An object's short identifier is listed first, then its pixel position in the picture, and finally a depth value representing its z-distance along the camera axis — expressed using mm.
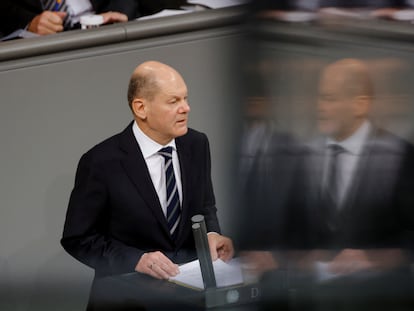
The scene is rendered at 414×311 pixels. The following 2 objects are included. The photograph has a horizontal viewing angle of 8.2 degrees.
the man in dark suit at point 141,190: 9326
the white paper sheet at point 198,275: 8557
